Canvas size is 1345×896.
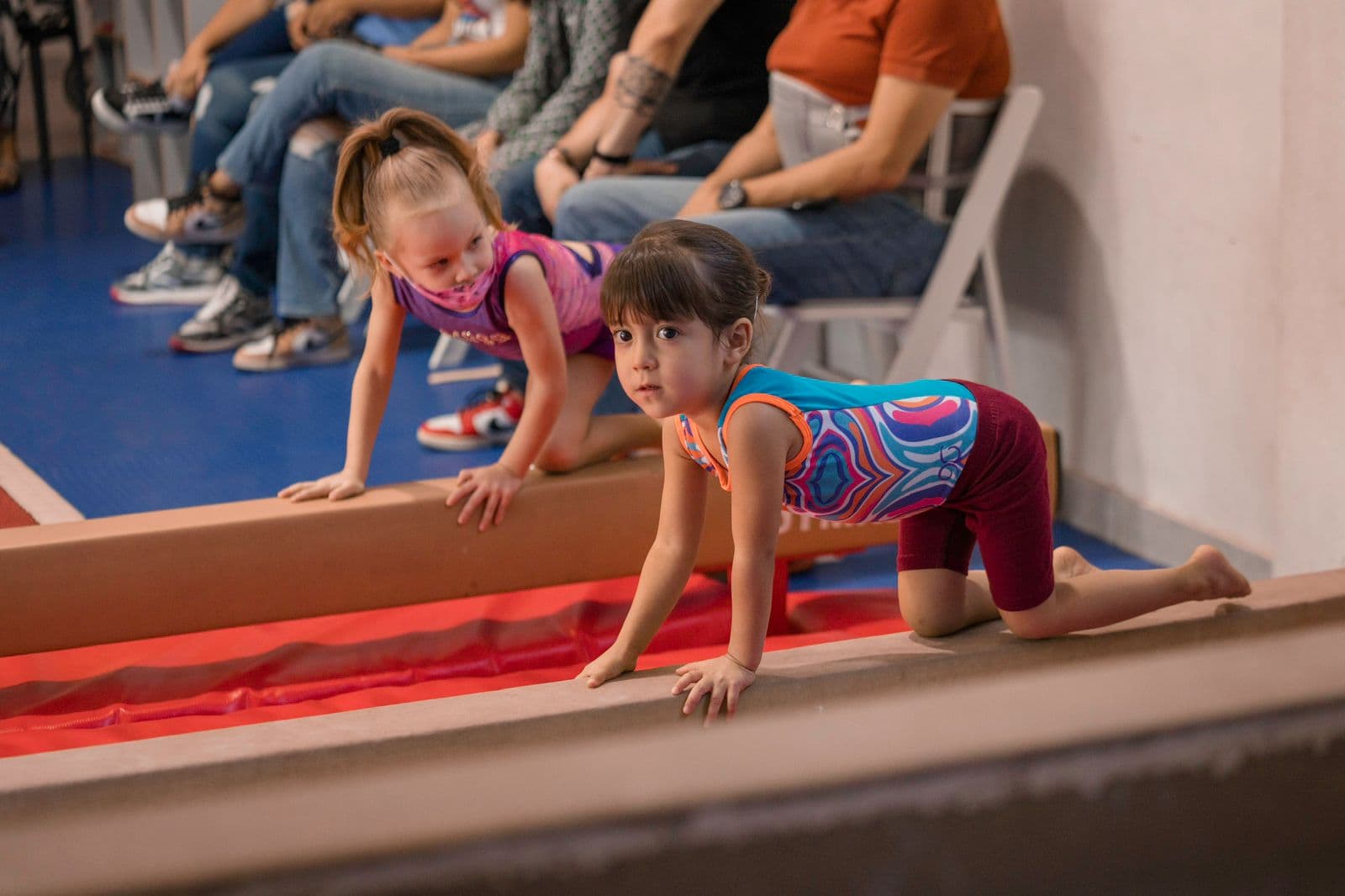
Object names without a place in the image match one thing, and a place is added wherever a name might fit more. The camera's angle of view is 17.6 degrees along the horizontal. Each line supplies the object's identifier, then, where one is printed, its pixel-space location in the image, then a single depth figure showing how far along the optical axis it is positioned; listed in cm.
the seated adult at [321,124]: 696
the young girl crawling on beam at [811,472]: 493
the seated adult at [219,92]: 791
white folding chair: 606
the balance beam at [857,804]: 184
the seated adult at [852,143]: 595
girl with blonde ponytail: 540
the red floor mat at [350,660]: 533
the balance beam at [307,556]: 535
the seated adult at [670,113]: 638
